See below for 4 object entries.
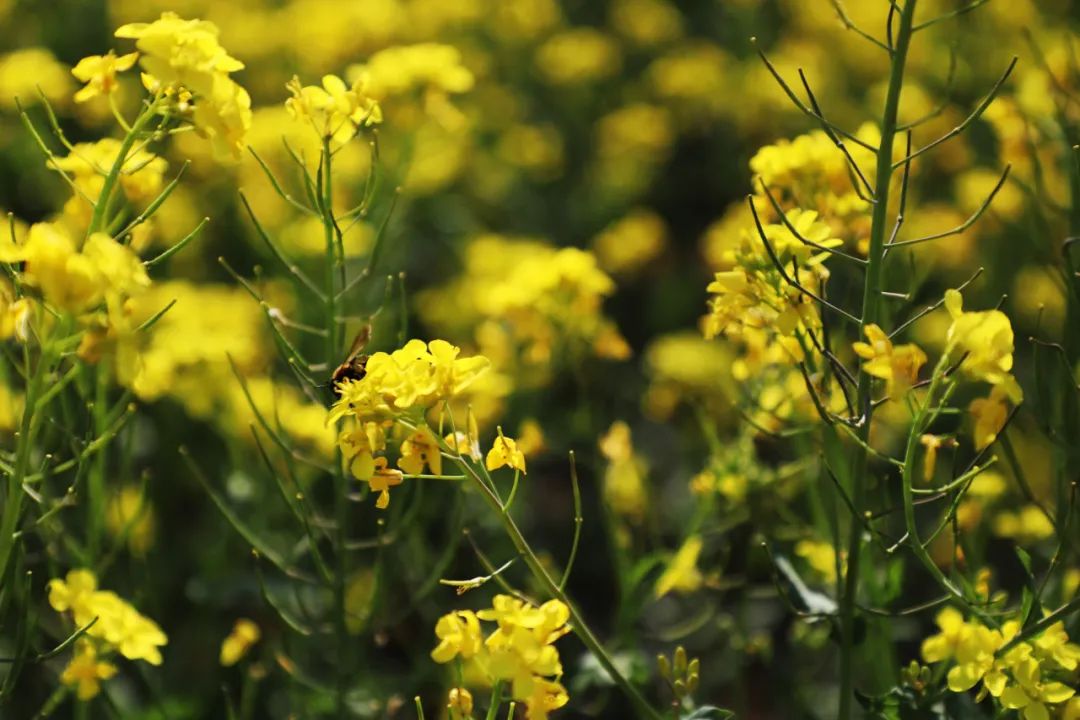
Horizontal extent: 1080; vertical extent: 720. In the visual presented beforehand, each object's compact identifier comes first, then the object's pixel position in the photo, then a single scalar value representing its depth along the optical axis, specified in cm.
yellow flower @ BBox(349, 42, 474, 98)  182
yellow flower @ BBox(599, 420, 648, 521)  176
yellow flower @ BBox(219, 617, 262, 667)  172
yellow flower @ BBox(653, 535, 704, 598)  174
